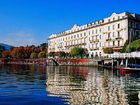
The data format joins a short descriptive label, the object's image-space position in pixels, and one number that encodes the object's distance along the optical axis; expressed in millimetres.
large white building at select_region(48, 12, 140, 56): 54978
